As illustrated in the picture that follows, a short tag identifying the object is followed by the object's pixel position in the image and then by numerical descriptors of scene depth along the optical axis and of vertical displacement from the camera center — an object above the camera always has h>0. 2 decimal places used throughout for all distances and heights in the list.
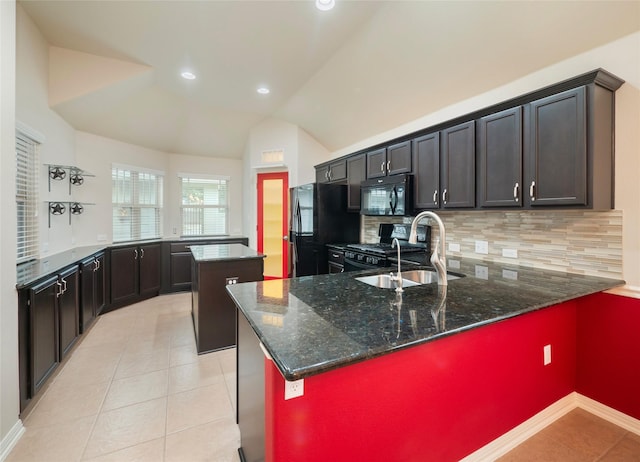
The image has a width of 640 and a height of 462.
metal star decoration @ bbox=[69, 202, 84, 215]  3.93 +0.26
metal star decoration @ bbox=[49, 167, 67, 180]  3.40 +0.64
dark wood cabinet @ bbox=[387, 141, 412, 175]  3.29 +0.79
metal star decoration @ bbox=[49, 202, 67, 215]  3.43 +0.23
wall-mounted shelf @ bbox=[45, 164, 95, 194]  3.41 +0.68
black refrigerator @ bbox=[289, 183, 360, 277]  4.42 +0.01
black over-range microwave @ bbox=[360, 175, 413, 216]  3.23 +0.36
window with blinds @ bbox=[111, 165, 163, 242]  4.88 +0.42
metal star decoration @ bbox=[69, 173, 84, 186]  3.87 +0.64
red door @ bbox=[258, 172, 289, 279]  5.57 +0.08
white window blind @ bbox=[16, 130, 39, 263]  2.83 +0.33
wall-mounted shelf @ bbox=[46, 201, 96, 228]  3.43 +0.26
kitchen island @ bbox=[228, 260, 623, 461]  1.05 -0.63
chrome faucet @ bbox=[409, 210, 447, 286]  1.73 -0.18
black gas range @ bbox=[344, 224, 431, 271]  3.31 -0.28
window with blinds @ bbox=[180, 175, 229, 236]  6.00 +0.44
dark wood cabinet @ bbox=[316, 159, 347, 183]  4.51 +0.89
